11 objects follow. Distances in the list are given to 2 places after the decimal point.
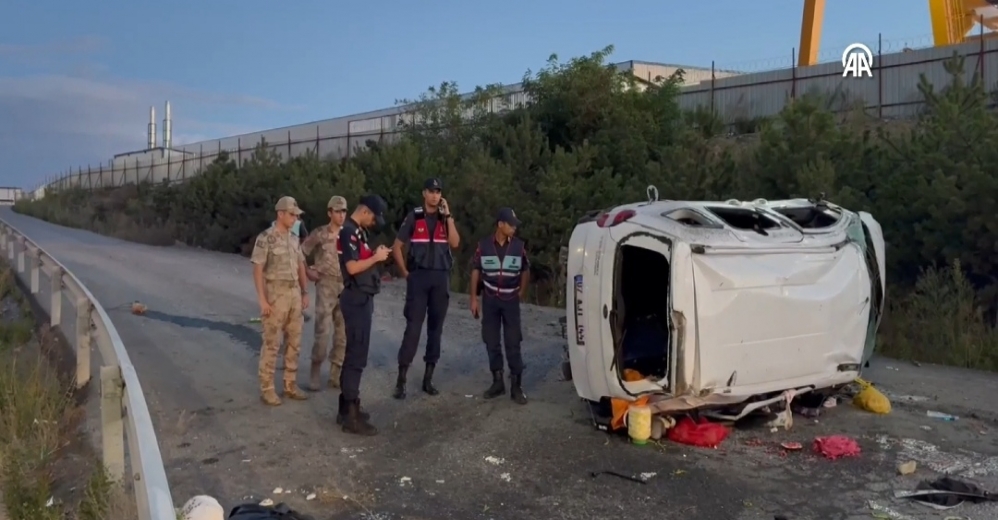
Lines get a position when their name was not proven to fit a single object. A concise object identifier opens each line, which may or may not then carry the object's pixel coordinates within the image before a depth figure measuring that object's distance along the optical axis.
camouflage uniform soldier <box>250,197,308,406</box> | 8.31
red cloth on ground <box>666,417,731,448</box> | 7.10
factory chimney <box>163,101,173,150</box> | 69.69
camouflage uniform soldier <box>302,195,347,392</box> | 8.97
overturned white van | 6.79
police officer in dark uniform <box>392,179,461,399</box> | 8.57
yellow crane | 30.58
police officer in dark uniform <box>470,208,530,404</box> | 8.66
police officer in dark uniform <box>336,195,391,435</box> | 7.57
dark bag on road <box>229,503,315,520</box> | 4.64
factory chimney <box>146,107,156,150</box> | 72.12
